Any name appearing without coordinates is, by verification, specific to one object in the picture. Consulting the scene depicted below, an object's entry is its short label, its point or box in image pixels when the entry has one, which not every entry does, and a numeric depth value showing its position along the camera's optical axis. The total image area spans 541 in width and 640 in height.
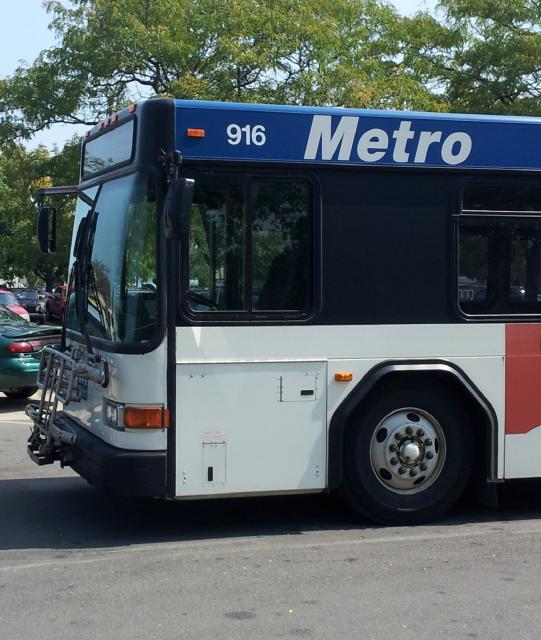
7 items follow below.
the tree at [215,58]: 21.53
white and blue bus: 6.22
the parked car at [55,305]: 40.47
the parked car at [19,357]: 12.81
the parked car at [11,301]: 30.50
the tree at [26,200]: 25.63
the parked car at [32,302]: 45.81
